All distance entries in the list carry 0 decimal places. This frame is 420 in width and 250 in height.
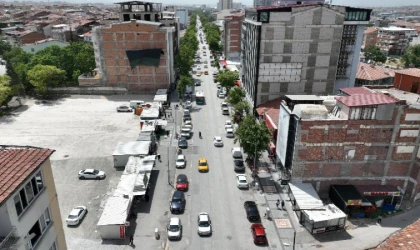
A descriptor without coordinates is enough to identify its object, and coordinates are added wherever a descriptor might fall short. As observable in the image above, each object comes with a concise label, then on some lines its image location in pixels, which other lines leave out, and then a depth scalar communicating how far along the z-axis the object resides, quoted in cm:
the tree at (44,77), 8088
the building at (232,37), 12738
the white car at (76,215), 3659
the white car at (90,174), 4644
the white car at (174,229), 3484
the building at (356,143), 3950
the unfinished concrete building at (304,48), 5894
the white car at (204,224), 3563
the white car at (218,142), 5781
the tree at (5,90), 7025
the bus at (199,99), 8262
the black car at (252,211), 3809
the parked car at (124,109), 7462
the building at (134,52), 8188
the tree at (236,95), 7144
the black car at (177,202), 3927
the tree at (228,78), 8275
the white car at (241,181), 4475
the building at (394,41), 16412
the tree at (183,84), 8071
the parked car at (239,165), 4928
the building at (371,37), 17112
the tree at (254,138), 4616
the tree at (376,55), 13925
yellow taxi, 4925
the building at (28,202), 1603
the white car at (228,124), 6501
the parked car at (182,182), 4412
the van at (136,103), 7658
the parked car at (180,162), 5006
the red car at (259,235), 3438
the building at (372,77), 7112
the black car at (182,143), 5709
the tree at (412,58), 12794
